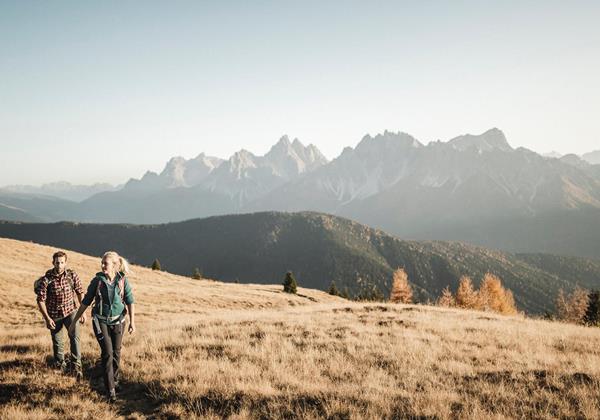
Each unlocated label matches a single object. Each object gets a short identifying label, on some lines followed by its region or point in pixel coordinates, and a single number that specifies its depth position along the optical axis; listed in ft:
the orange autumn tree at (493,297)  226.99
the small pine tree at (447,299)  217.15
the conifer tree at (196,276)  224.12
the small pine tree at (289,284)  194.90
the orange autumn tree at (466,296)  218.32
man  31.99
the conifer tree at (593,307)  190.49
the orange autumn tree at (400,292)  235.03
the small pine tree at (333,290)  271.33
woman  27.91
